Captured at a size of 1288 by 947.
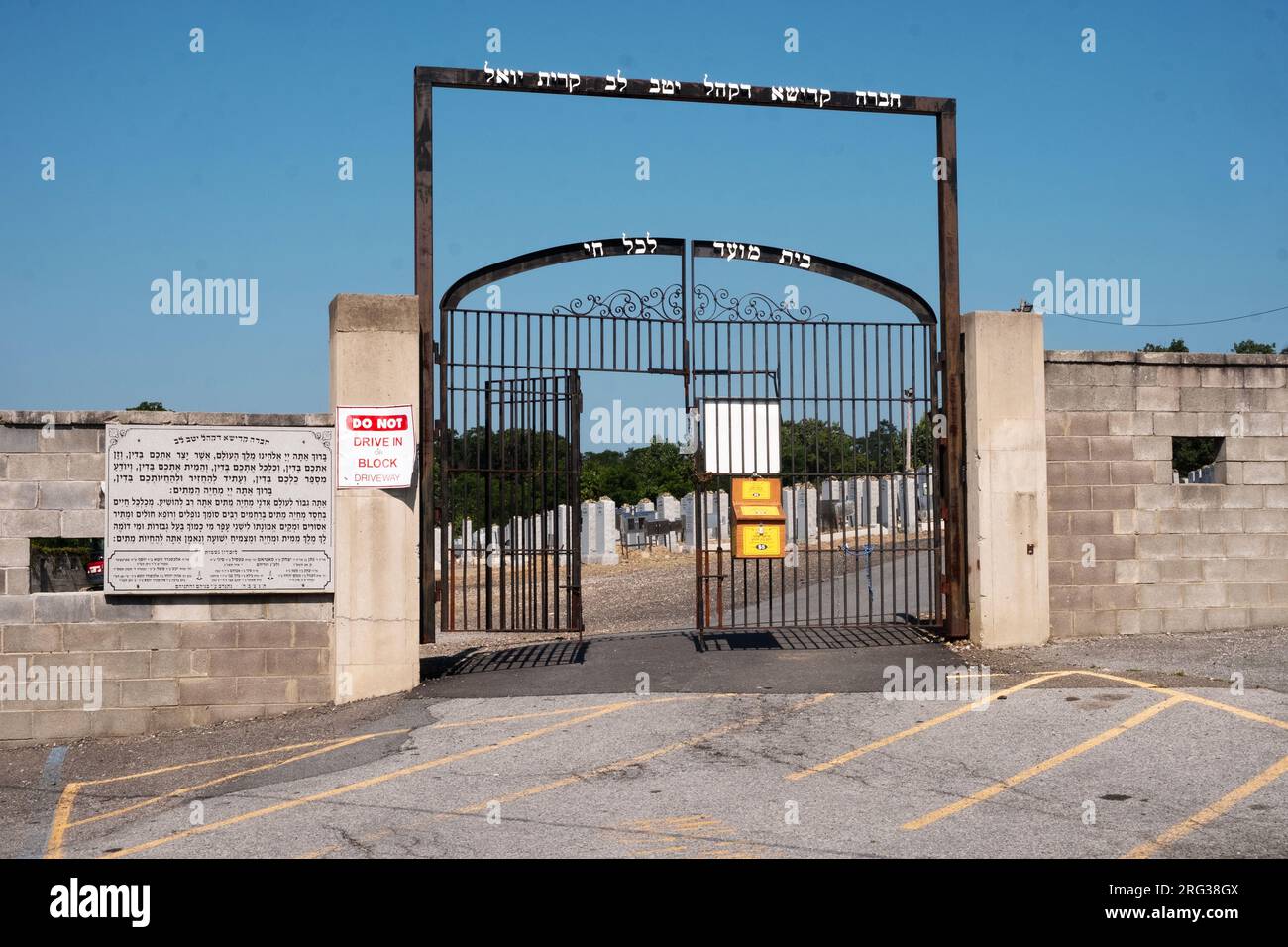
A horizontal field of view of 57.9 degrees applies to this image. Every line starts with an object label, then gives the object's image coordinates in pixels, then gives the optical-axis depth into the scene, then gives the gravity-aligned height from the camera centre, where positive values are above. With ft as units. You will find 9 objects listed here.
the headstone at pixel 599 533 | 107.14 -3.27
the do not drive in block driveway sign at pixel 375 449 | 32.50 +1.49
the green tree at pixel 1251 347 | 201.95 +25.54
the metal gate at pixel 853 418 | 36.42 +2.46
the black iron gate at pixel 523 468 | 34.76 +0.96
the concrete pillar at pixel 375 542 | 32.48 -1.12
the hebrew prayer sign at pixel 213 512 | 31.89 -0.23
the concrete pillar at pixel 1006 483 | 36.19 +0.27
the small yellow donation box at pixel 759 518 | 36.45 -0.69
